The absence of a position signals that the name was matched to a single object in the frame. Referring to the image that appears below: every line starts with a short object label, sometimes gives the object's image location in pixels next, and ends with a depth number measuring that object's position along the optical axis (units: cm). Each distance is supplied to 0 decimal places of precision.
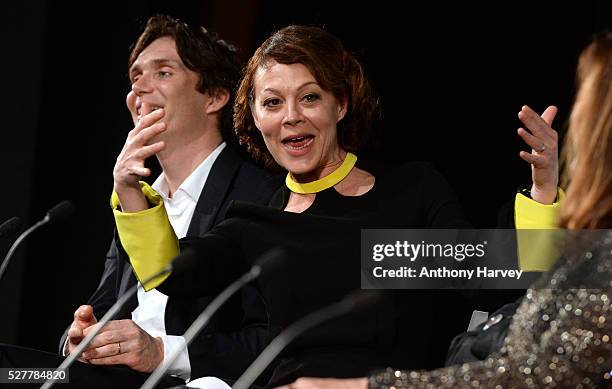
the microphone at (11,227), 371
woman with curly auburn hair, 369
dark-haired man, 383
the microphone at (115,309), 340
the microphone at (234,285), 336
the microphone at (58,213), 369
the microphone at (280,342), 342
